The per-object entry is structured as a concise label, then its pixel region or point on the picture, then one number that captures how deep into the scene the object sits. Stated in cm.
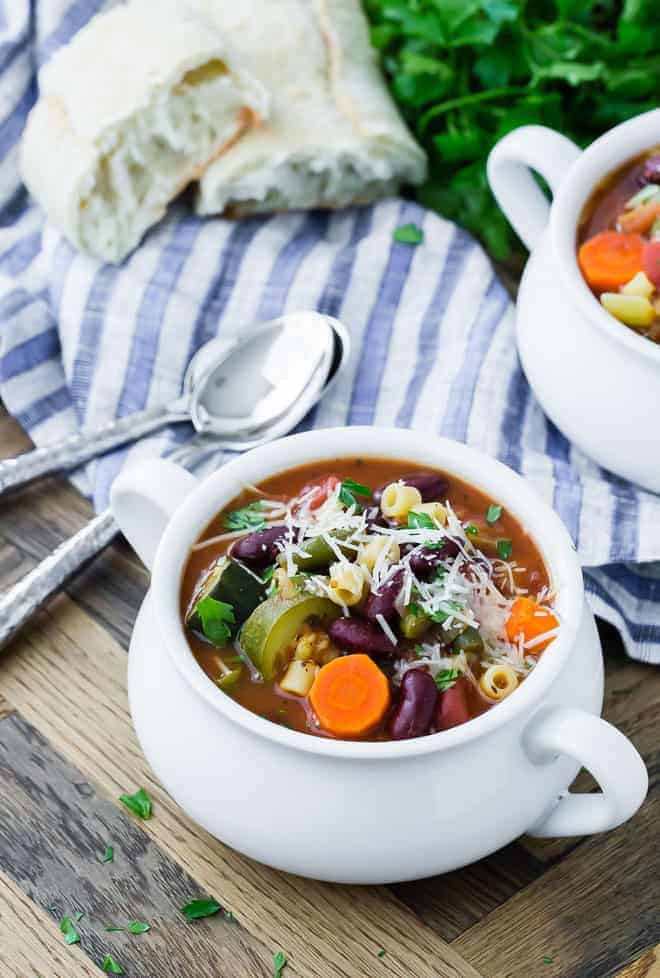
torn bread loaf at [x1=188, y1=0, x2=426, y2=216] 78
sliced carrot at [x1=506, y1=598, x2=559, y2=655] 56
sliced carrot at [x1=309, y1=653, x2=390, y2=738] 54
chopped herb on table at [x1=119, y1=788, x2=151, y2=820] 61
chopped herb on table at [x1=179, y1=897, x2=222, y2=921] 58
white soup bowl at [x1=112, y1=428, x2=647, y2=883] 54
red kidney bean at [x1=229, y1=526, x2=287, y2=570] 58
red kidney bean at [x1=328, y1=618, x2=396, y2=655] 55
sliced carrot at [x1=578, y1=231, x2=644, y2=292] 67
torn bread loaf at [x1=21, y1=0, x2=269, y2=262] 76
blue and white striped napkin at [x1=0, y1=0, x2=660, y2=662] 71
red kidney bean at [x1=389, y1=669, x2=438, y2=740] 54
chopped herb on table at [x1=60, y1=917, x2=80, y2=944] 58
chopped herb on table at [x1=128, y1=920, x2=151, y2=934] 58
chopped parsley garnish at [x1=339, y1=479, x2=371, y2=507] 58
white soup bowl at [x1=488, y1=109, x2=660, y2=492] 65
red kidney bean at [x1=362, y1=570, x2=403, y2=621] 56
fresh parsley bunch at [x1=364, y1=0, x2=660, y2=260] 78
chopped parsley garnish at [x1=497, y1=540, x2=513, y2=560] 59
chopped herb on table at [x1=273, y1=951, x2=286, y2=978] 57
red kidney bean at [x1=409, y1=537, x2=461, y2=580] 56
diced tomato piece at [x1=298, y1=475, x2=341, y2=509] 59
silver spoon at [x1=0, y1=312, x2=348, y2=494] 71
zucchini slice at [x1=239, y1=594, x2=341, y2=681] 56
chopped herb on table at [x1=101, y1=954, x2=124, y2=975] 57
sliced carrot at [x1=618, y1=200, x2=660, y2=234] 68
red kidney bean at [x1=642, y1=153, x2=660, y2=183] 69
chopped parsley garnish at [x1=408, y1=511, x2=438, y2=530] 57
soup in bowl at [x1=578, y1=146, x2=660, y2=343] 66
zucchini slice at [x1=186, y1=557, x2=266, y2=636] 57
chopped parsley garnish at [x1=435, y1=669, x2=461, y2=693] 55
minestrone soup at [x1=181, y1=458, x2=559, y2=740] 55
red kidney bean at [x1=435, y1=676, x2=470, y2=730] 55
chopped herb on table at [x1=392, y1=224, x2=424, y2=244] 78
